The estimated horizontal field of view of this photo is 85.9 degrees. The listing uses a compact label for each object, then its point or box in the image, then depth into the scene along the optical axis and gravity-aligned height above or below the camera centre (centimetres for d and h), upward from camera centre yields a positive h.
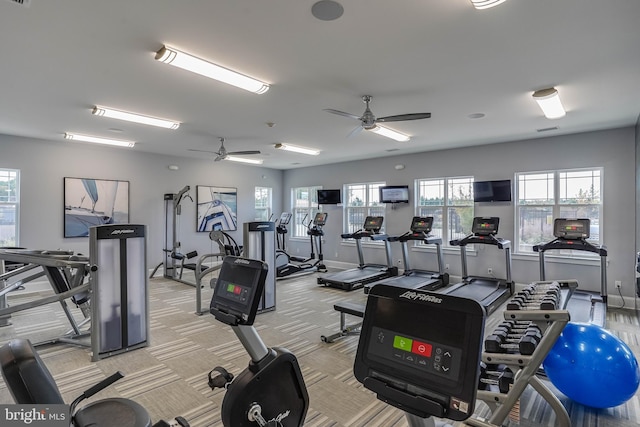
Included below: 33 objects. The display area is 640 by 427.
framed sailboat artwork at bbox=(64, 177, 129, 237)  660 +22
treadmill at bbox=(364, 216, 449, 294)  658 -108
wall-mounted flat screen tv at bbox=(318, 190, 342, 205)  901 +46
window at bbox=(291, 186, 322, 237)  993 +17
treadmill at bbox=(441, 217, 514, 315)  569 -122
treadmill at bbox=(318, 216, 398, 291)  670 -128
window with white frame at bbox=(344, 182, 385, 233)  855 +25
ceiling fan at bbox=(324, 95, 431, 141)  380 +109
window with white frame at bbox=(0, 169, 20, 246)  602 +16
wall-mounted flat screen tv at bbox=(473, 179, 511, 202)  639 +43
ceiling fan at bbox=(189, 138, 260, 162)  638 +119
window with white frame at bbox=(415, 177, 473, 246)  711 +20
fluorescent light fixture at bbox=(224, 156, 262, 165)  818 +135
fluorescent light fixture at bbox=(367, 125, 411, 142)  532 +132
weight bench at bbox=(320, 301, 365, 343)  378 -131
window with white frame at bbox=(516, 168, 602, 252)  571 +21
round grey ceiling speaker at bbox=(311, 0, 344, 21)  222 +136
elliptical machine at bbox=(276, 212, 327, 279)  750 -112
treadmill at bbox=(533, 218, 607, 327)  467 -54
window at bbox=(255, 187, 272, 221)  985 +30
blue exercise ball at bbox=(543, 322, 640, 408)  240 -110
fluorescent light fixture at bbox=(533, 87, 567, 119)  377 +130
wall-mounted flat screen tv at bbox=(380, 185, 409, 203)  778 +45
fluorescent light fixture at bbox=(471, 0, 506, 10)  209 +129
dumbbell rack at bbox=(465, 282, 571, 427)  207 -99
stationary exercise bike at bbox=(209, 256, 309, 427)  164 -82
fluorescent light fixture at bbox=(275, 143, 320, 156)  684 +135
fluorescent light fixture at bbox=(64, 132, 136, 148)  593 +136
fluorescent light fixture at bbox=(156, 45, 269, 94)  284 +132
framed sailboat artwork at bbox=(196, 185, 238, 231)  845 +16
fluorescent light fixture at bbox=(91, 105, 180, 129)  442 +134
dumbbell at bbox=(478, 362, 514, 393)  228 -116
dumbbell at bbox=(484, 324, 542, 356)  219 -89
